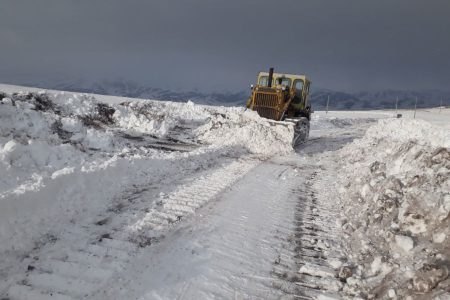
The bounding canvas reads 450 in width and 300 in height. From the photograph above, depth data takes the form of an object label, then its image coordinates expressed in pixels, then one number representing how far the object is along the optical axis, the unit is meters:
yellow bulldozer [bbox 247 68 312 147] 16.25
